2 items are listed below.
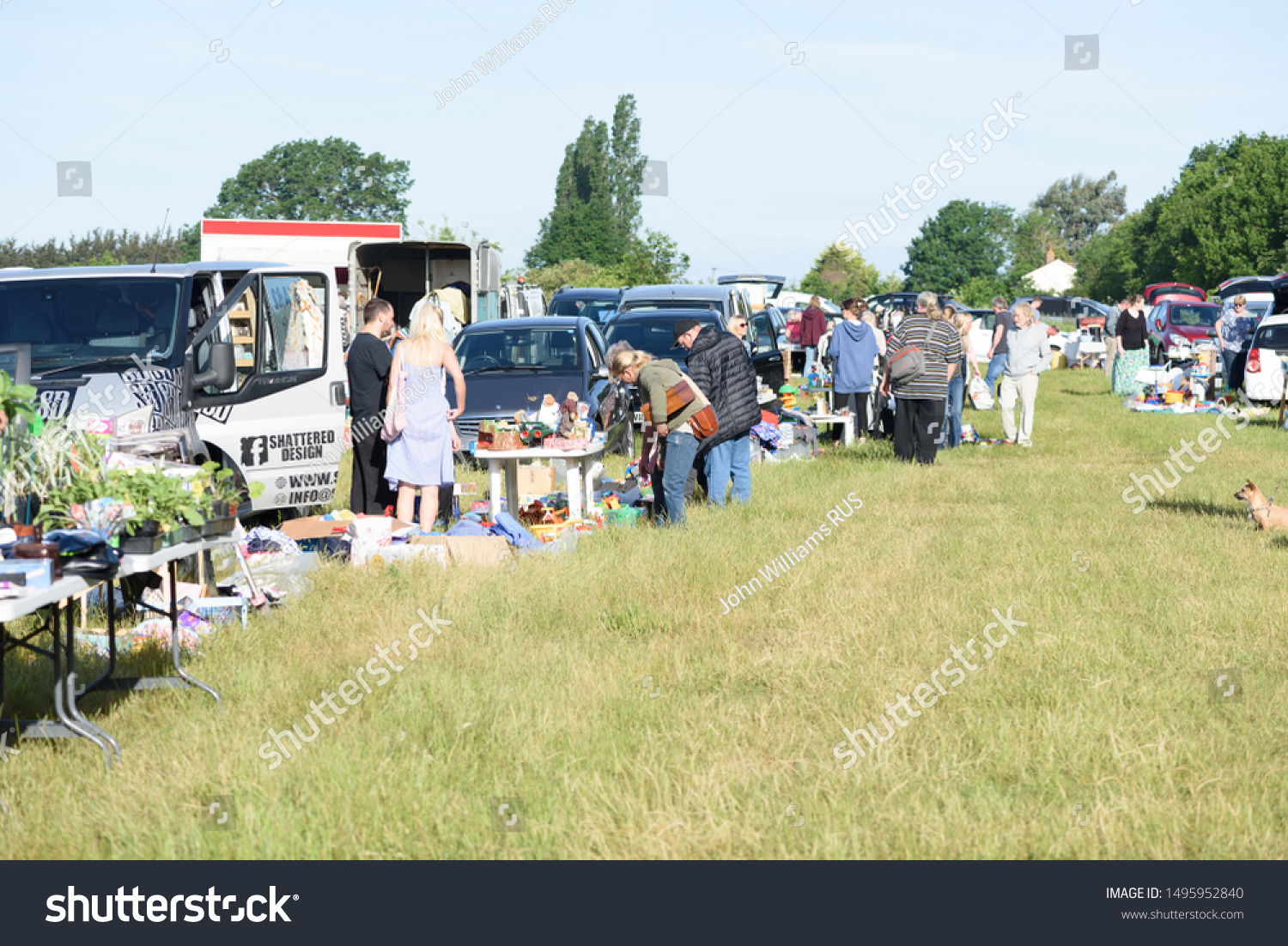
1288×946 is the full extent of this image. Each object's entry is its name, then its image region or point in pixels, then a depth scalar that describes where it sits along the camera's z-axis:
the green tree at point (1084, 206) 153.75
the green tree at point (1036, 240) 147.00
